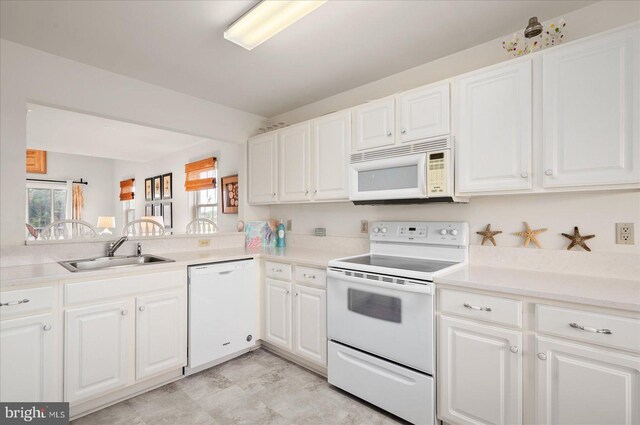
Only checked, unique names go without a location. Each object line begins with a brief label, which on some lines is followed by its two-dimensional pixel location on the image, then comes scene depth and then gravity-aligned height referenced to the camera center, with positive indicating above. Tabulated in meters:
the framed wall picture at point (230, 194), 4.46 +0.27
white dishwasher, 2.37 -0.82
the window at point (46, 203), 6.60 +0.22
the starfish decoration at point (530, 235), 1.88 -0.15
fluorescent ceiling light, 1.62 +1.10
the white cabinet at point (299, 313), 2.34 -0.83
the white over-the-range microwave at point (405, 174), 1.97 +0.26
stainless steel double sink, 2.31 -0.39
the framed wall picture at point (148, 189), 6.86 +0.53
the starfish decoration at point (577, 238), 1.72 -0.16
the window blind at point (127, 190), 7.46 +0.57
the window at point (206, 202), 5.11 +0.19
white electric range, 1.74 -0.66
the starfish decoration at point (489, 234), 2.04 -0.15
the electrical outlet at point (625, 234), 1.62 -0.12
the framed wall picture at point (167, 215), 6.14 -0.05
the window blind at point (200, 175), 4.95 +0.65
